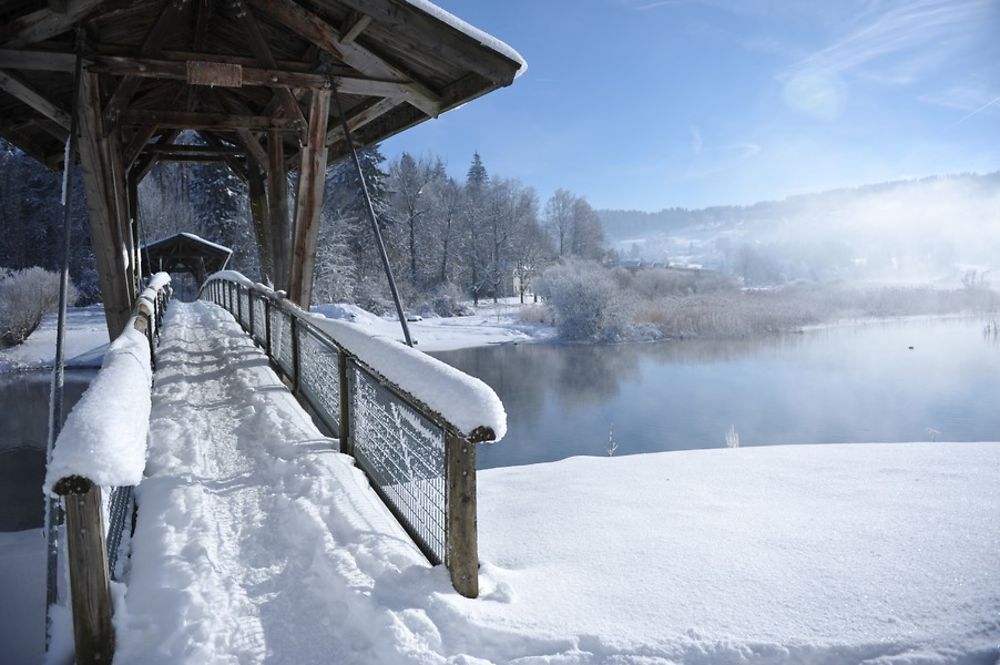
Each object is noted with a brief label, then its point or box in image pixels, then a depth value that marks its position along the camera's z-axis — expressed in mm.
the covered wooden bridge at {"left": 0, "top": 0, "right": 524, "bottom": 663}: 2379
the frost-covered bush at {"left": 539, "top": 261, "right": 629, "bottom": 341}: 35719
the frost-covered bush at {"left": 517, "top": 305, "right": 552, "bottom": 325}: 39812
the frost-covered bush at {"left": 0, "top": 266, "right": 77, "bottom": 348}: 27828
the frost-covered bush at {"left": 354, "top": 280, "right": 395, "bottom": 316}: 39812
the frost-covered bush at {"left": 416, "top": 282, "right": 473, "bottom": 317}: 42031
